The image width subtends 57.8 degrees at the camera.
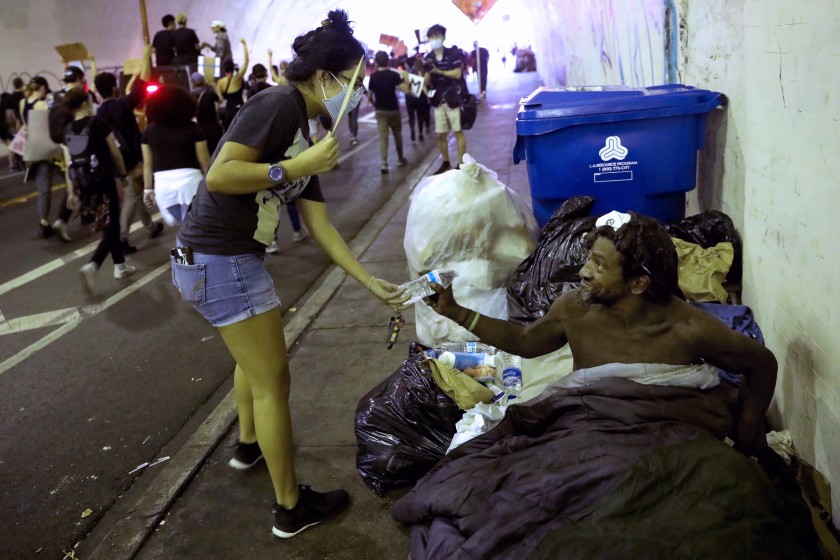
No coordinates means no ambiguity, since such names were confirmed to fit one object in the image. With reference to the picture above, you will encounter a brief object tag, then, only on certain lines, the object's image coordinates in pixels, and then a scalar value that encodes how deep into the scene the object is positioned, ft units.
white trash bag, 13.76
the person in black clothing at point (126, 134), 23.98
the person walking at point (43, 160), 28.17
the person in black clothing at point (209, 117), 25.35
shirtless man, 7.69
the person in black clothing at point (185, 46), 45.57
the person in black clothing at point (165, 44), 45.39
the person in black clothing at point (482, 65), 68.40
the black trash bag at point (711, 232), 12.33
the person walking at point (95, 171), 21.56
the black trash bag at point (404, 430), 10.30
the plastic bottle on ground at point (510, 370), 11.74
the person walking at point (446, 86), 32.42
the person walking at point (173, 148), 19.61
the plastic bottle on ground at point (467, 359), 11.86
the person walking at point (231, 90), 31.01
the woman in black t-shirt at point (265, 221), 8.27
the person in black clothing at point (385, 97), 35.04
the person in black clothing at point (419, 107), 45.88
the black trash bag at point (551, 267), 12.54
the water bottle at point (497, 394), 11.13
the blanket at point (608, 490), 6.32
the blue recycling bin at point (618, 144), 13.52
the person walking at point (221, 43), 42.06
